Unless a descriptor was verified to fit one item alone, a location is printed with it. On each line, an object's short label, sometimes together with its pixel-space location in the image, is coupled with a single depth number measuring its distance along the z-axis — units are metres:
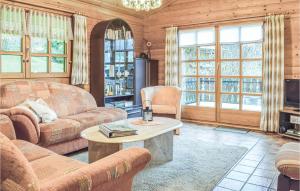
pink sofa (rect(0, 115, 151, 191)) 1.02
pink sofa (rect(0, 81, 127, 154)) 2.84
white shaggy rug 2.56
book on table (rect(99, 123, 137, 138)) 2.58
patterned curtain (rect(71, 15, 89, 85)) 4.71
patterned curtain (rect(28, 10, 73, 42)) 4.13
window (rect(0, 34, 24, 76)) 3.86
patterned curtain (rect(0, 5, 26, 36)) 3.76
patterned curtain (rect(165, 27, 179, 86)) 5.84
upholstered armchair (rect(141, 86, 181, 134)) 4.63
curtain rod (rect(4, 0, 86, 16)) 3.90
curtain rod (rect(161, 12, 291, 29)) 4.87
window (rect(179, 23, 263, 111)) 5.10
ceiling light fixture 3.34
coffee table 2.54
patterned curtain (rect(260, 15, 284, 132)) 4.61
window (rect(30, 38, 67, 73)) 4.24
